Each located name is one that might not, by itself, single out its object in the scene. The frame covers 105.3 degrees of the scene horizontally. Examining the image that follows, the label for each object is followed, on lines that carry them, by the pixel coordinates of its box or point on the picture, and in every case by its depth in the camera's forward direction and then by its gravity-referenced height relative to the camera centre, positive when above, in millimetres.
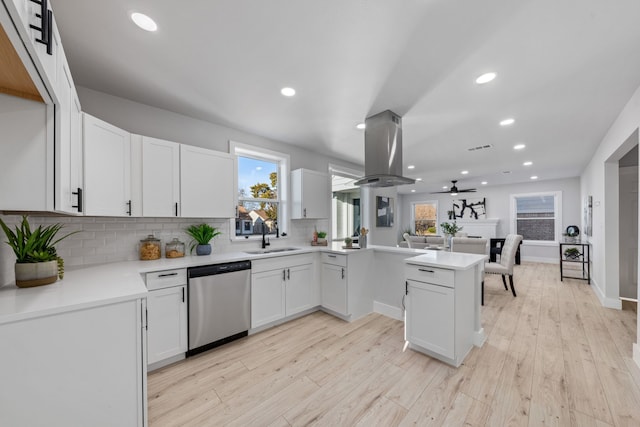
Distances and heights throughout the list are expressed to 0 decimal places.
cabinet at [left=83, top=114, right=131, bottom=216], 1913 +408
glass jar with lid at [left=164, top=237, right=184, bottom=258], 2646 -362
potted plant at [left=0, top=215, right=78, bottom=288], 1427 -257
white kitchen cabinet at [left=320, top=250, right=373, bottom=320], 3168 -933
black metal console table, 5078 -1360
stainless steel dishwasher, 2361 -909
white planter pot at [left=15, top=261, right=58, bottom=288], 1424 -338
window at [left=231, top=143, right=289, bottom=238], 3533 +374
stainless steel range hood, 2896 +792
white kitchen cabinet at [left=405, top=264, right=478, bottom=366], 2184 -917
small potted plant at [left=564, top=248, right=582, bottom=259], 5543 -905
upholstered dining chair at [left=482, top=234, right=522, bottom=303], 4137 -832
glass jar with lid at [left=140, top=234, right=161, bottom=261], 2541 -341
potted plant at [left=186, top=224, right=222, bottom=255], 2859 -248
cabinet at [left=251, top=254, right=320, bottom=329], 2840 -917
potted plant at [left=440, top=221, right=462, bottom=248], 6855 -448
